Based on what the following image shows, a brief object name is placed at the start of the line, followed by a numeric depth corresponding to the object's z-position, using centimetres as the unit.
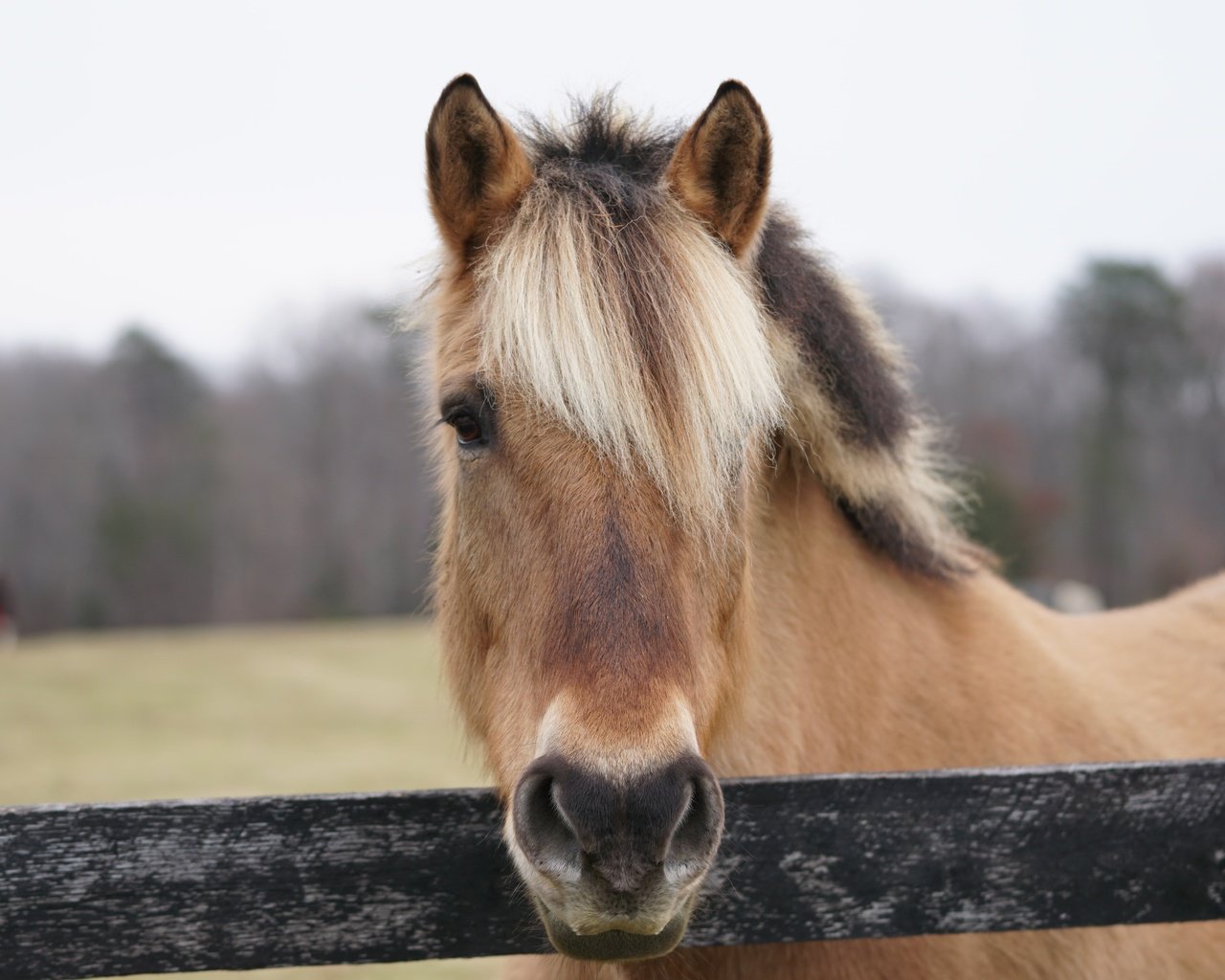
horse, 196
